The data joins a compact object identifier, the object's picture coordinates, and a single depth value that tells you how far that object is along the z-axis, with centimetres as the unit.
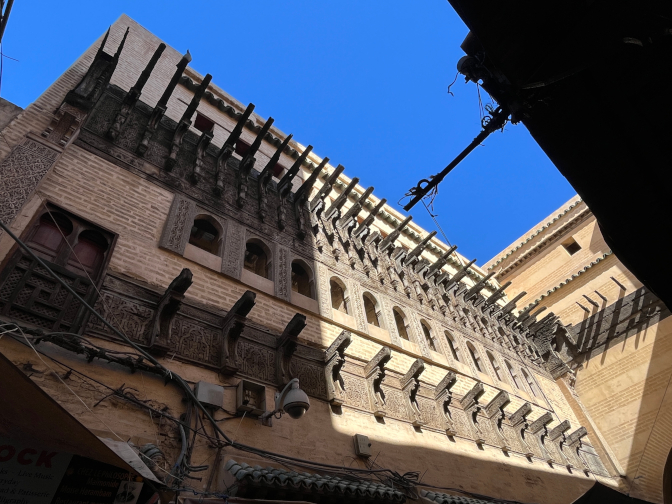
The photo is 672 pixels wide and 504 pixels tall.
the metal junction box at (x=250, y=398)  430
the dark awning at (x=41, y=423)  234
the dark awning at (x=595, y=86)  297
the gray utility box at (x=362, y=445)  497
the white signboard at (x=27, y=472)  258
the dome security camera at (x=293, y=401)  389
